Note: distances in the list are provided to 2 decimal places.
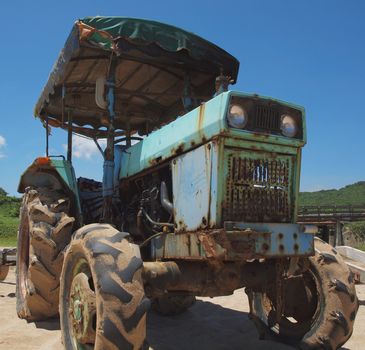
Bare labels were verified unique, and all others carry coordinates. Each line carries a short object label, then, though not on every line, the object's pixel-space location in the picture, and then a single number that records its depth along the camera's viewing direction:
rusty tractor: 3.27
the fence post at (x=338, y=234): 19.94
